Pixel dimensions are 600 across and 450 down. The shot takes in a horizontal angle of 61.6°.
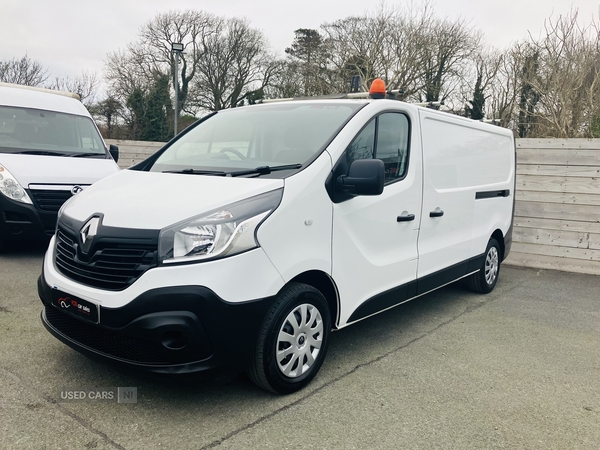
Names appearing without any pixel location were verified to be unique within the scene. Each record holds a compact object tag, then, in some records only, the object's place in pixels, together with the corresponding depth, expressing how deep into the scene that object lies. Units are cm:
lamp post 1747
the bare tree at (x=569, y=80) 1477
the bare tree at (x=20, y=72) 2847
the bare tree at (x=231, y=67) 3350
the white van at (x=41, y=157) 583
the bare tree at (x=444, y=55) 2545
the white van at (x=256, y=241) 262
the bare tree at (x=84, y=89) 3099
